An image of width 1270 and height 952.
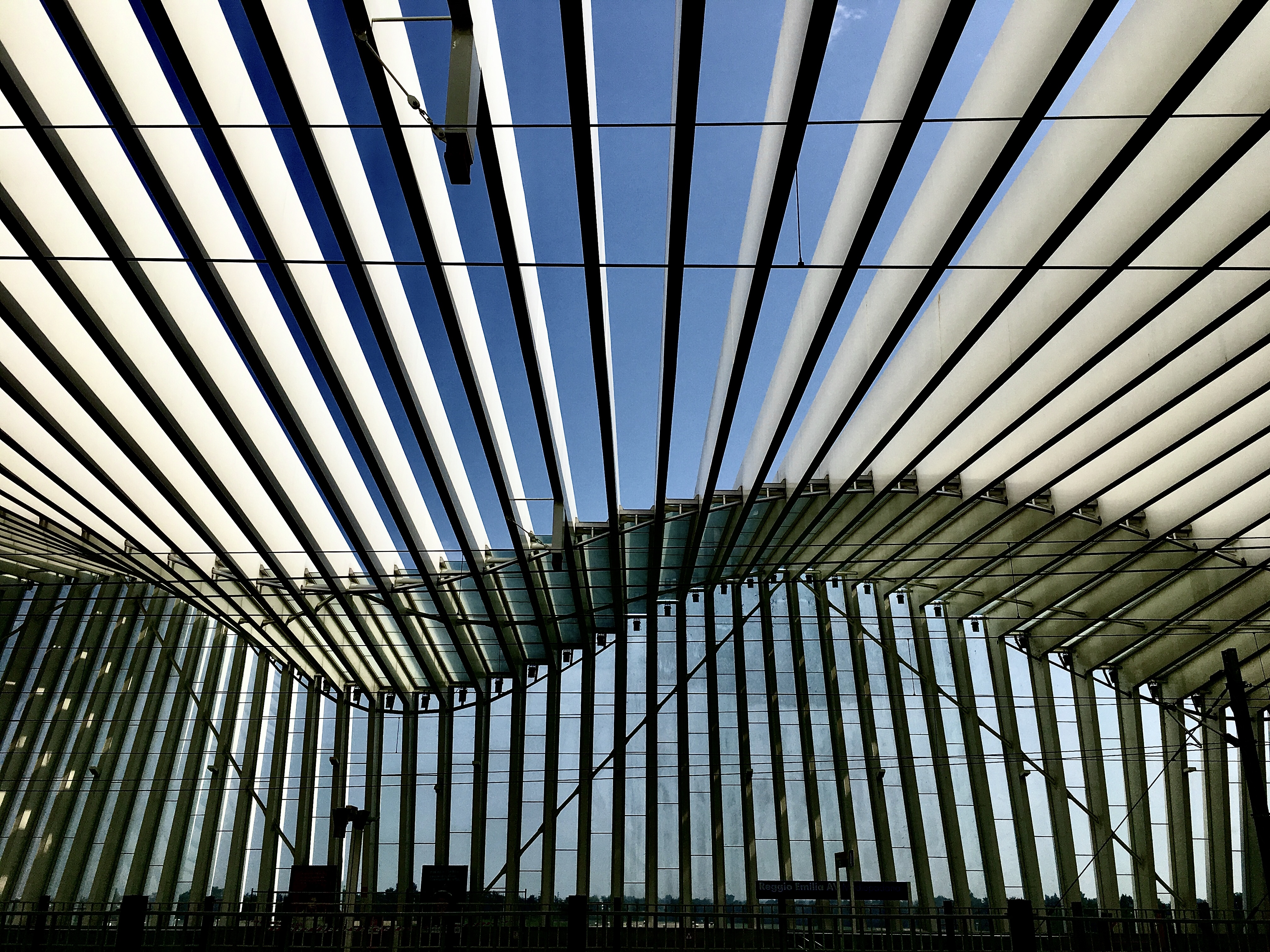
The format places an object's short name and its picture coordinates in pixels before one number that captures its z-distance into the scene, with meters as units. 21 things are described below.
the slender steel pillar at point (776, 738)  21.89
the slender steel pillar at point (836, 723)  21.88
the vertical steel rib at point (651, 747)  22.12
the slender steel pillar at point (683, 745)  22.08
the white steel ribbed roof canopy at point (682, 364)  7.52
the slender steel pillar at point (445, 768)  22.84
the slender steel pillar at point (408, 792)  22.61
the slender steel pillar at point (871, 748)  21.58
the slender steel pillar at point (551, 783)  22.30
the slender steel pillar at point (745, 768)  21.75
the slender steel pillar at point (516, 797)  22.36
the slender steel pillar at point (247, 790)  21.91
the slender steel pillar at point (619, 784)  22.09
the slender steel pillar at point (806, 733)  21.86
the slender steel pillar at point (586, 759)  22.25
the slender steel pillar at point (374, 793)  22.64
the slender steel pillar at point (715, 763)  21.78
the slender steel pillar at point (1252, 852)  21.38
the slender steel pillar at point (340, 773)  22.31
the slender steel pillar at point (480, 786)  22.45
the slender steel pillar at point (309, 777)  22.45
